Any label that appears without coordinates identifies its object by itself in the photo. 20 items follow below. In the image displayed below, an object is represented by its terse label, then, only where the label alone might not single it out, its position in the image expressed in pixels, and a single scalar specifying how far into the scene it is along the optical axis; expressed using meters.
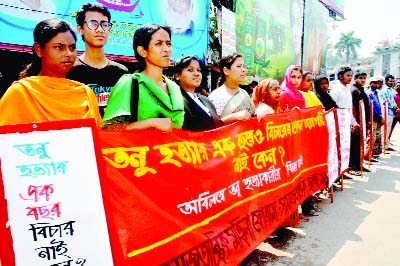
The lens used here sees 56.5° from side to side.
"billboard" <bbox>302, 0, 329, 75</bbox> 16.95
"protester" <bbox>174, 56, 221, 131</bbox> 2.78
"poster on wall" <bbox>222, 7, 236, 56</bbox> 8.80
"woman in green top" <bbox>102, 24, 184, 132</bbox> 2.12
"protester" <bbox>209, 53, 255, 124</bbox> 3.37
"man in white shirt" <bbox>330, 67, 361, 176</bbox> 6.26
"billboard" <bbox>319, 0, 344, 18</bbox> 20.14
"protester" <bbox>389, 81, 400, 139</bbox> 9.69
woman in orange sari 1.97
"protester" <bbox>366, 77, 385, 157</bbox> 7.71
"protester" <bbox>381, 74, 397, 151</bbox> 9.21
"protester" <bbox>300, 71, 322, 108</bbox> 5.08
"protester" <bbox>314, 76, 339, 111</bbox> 5.75
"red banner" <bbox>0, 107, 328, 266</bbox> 1.91
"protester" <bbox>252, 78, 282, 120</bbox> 3.85
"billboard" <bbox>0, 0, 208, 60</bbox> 4.32
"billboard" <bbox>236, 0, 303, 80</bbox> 10.37
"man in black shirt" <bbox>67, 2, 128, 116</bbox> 2.75
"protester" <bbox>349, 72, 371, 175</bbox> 6.27
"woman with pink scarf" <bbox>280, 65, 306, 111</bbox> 4.73
